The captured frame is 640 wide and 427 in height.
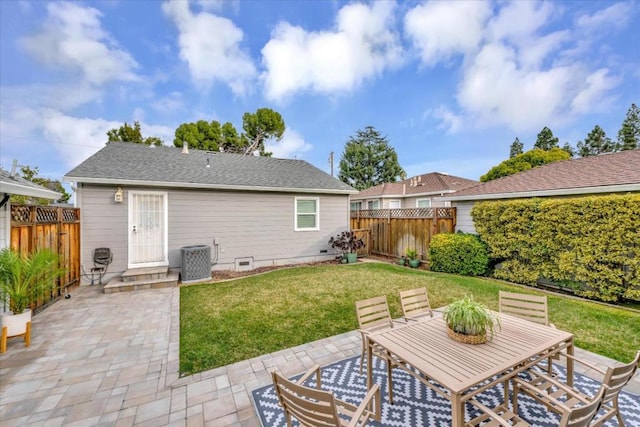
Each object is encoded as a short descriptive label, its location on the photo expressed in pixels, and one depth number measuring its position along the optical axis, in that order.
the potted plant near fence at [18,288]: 3.72
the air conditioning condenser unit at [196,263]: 7.41
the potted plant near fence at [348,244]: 10.20
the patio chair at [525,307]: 3.23
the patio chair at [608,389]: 1.77
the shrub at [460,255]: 8.18
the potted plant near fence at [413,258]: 9.70
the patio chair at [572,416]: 1.42
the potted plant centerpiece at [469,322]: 2.42
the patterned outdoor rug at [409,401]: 2.42
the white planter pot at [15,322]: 3.69
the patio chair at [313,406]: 1.53
